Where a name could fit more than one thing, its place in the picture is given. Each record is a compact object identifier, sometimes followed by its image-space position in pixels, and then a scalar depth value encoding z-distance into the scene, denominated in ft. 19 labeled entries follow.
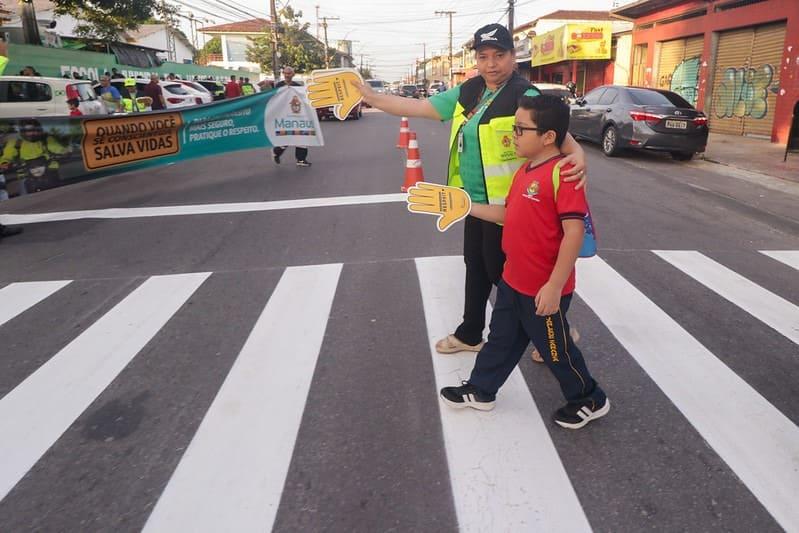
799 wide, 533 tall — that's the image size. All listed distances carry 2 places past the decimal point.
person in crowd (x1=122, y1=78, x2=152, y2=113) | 62.59
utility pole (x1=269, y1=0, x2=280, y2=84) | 132.59
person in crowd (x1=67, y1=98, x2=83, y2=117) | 48.37
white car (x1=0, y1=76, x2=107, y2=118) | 46.44
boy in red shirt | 8.30
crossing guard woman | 9.84
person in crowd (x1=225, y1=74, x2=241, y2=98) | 70.07
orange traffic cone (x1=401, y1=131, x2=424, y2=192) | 23.15
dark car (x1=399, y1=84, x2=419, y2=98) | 164.25
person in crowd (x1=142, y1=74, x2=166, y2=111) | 57.36
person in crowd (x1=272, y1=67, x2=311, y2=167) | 36.65
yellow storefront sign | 96.68
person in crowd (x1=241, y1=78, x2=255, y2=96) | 100.91
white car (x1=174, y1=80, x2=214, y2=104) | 79.77
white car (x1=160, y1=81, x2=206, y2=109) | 74.54
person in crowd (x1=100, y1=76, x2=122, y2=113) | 56.80
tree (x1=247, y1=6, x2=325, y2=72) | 193.84
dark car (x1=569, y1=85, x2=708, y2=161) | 38.88
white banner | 36.24
